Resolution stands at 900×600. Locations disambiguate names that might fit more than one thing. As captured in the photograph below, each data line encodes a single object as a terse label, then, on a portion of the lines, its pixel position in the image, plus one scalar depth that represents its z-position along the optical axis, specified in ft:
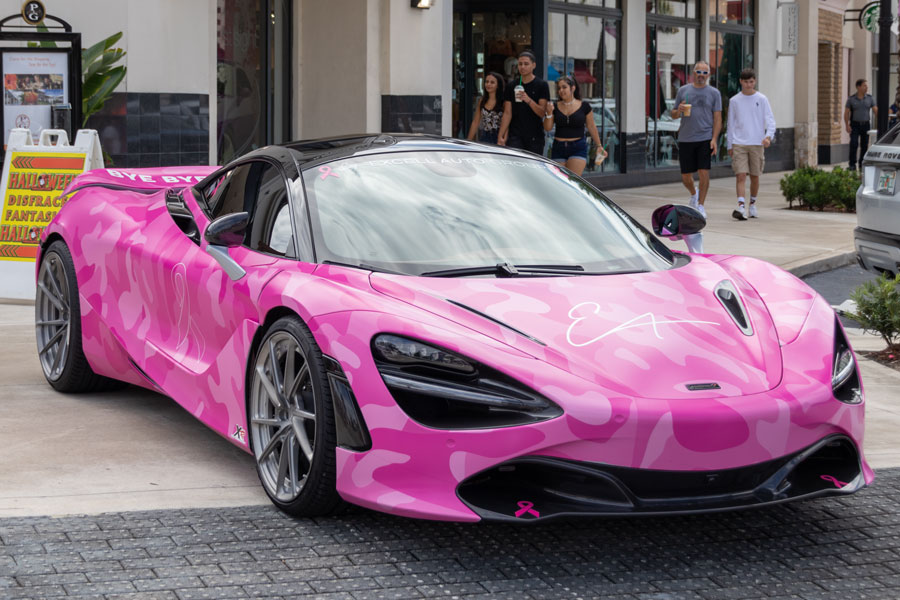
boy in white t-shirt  55.93
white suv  31.09
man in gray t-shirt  54.24
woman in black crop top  45.93
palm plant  38.65
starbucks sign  88.98
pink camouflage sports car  12.99
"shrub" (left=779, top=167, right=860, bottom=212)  59.93
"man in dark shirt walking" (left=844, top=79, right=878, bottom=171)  92.44
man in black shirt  45.68
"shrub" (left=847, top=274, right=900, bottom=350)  25.81
